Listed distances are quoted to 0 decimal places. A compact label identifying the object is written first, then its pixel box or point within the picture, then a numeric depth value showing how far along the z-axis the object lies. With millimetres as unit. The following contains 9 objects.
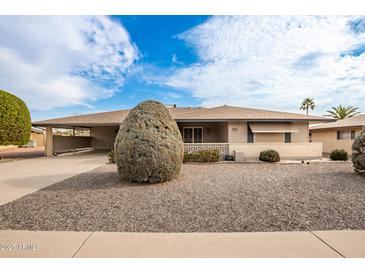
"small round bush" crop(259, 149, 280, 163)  11820
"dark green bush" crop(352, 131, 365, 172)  7517
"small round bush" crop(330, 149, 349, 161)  12305
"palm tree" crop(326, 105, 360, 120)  31564
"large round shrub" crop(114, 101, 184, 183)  6020
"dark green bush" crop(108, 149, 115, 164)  11830
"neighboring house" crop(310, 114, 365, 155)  16531
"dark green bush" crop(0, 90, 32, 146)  12753
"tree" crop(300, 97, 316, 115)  44222
